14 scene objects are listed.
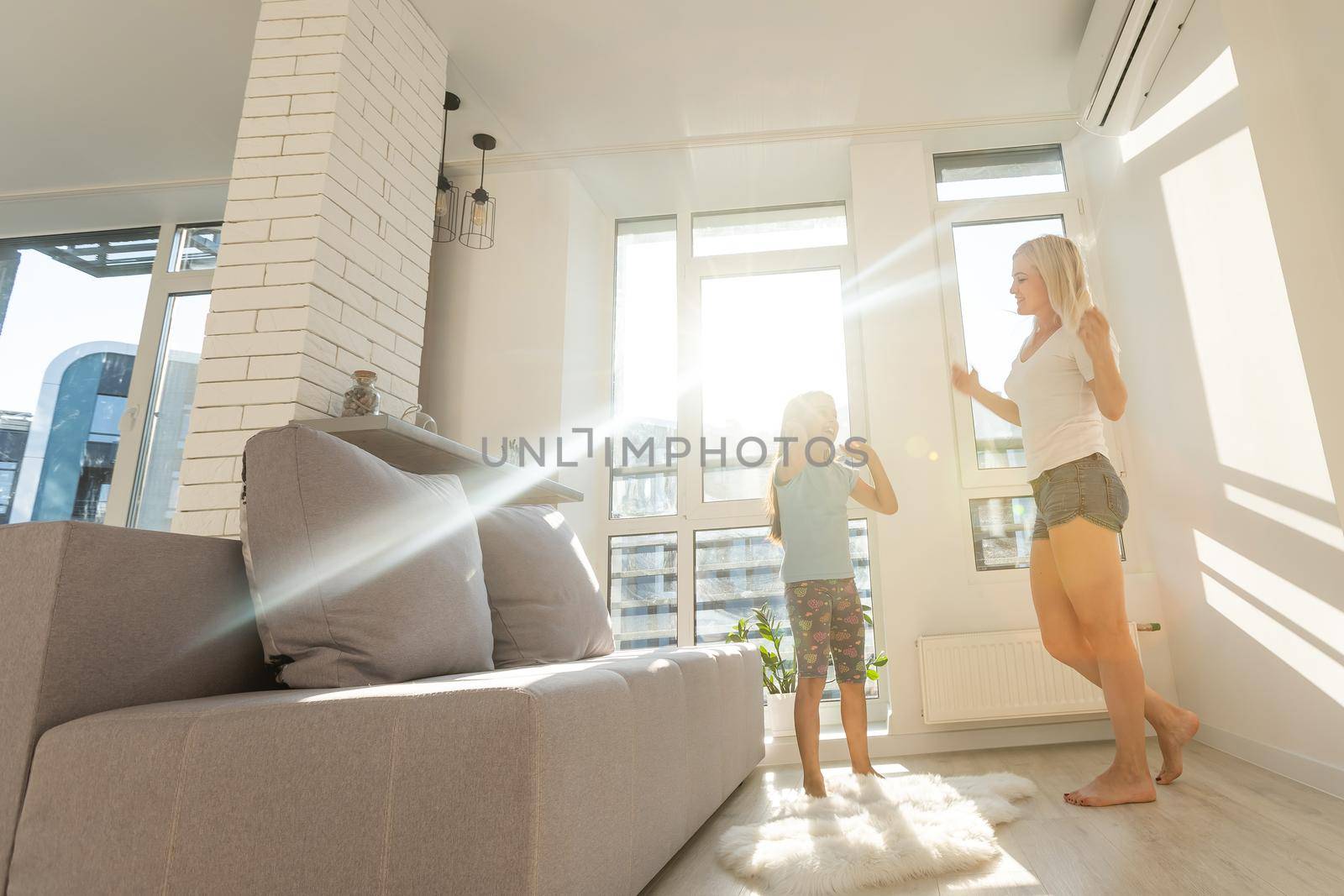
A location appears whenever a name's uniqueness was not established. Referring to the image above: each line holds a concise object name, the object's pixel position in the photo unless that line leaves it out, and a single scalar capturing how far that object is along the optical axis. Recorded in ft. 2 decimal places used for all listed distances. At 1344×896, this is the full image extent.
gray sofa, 2.52
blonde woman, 6.31
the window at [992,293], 10.48
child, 7.52
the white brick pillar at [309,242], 7.10
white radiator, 9.36
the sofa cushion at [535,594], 5.78
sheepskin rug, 4.53
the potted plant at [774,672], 9.81
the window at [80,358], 13.51
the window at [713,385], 11.78
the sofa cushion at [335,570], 3.65
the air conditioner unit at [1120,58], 8.23
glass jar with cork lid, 7.47
